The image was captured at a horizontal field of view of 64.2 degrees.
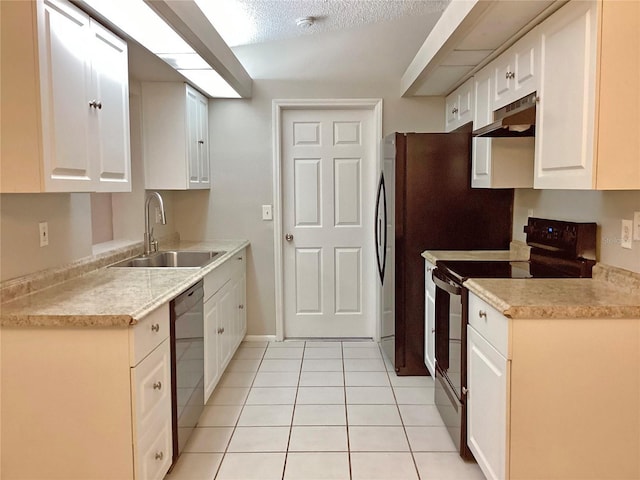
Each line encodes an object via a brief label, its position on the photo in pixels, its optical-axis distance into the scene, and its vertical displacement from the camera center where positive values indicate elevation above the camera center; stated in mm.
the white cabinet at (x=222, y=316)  2998 -723
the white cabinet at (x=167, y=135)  3600 +529
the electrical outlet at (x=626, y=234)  2164 -114
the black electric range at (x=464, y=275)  2439 -332
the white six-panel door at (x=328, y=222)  4344 -117
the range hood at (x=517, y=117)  2400 +435
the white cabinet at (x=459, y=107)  3443 +743
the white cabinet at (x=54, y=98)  1785 +425
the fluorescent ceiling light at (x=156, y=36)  2111 +840
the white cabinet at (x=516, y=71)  2359 +689
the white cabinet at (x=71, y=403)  1824 -698
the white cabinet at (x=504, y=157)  2994 +300
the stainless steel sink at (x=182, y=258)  3525 -345
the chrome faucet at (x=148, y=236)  3302 -182
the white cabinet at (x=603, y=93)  1853 +428
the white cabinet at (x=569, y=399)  1876 -709
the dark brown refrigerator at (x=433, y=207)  3438 +6
